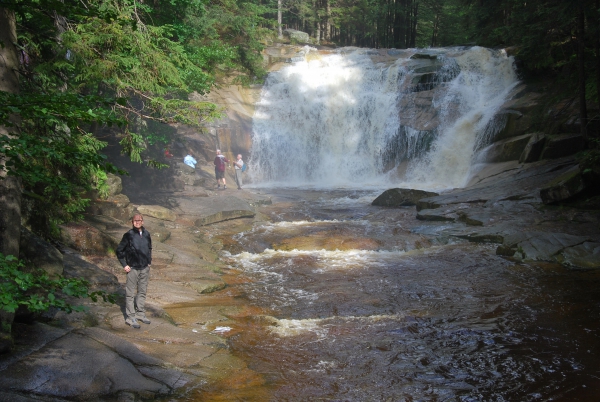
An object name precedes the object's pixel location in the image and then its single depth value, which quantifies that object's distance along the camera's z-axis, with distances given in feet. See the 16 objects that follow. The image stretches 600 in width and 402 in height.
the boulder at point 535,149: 58.13
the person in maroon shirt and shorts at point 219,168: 71.00
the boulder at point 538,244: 37.17
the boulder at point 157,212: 51.11
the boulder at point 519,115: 63.36
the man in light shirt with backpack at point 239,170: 74.81
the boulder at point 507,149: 62.49
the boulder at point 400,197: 60.49
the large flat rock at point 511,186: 50.93
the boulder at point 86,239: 33.01
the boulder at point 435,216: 49.67
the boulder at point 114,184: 47.59
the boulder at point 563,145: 54.57
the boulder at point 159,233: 42.88
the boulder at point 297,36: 131.81
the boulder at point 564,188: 43.91
